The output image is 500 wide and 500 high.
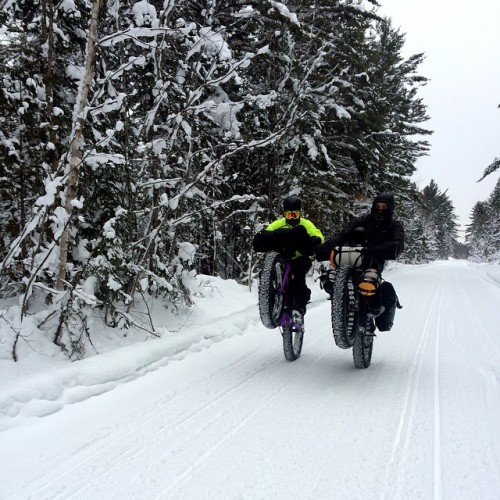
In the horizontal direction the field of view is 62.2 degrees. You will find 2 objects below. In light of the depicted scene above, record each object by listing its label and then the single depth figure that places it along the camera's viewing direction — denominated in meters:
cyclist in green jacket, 5.25
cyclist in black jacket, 4.73
